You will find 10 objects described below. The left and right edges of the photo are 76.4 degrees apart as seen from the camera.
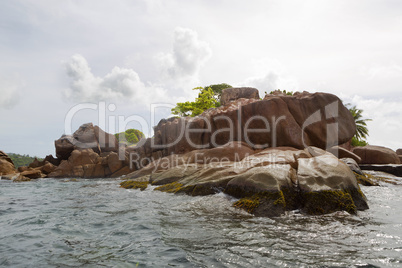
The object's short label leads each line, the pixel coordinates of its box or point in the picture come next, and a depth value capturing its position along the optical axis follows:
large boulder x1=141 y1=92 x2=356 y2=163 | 16.12
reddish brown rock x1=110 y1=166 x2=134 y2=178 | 27.20
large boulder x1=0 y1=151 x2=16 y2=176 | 28.44
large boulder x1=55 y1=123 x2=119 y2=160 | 30.89
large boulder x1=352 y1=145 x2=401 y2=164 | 19.98
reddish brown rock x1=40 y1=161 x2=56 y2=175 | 29.05
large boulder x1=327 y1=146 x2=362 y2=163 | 16.09
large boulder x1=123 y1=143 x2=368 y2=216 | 6.87
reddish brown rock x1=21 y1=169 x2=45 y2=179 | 25.96
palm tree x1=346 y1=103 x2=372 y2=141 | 34.44
